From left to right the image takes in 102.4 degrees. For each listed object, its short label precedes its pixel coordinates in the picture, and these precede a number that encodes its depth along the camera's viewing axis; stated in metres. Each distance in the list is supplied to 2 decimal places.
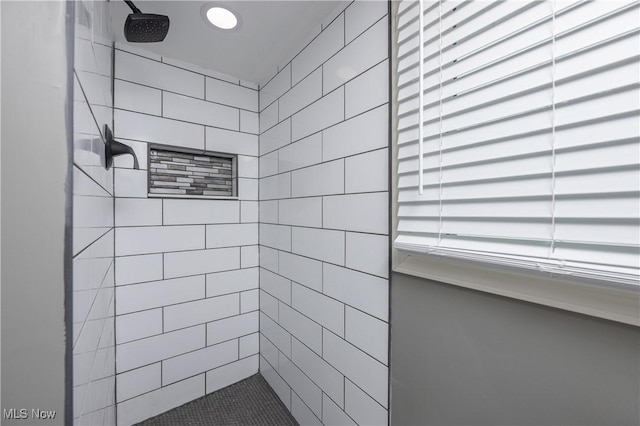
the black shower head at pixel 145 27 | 0.86
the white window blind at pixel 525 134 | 0.41
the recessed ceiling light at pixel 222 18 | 1.00
